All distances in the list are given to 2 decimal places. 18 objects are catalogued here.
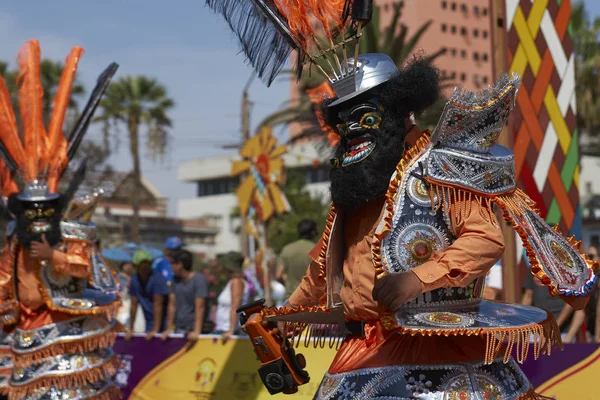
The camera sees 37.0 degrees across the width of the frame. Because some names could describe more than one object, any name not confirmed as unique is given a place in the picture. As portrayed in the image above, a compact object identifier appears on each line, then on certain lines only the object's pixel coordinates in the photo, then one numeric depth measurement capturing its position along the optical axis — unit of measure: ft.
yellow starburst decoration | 51.78
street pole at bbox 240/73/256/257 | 96.48
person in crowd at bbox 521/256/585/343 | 23.11
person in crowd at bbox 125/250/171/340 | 30.58
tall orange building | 217.97
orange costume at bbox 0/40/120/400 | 23.61
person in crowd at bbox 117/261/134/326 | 40.95
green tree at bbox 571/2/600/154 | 97.81
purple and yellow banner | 20.72
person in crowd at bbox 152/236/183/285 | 31.50
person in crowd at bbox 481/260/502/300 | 24.03
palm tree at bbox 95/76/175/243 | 110.63
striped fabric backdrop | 22.17
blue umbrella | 65.36
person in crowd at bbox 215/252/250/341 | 29.48
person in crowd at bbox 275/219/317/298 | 28.89
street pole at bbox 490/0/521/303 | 21.11
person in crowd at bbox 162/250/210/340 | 29.35
